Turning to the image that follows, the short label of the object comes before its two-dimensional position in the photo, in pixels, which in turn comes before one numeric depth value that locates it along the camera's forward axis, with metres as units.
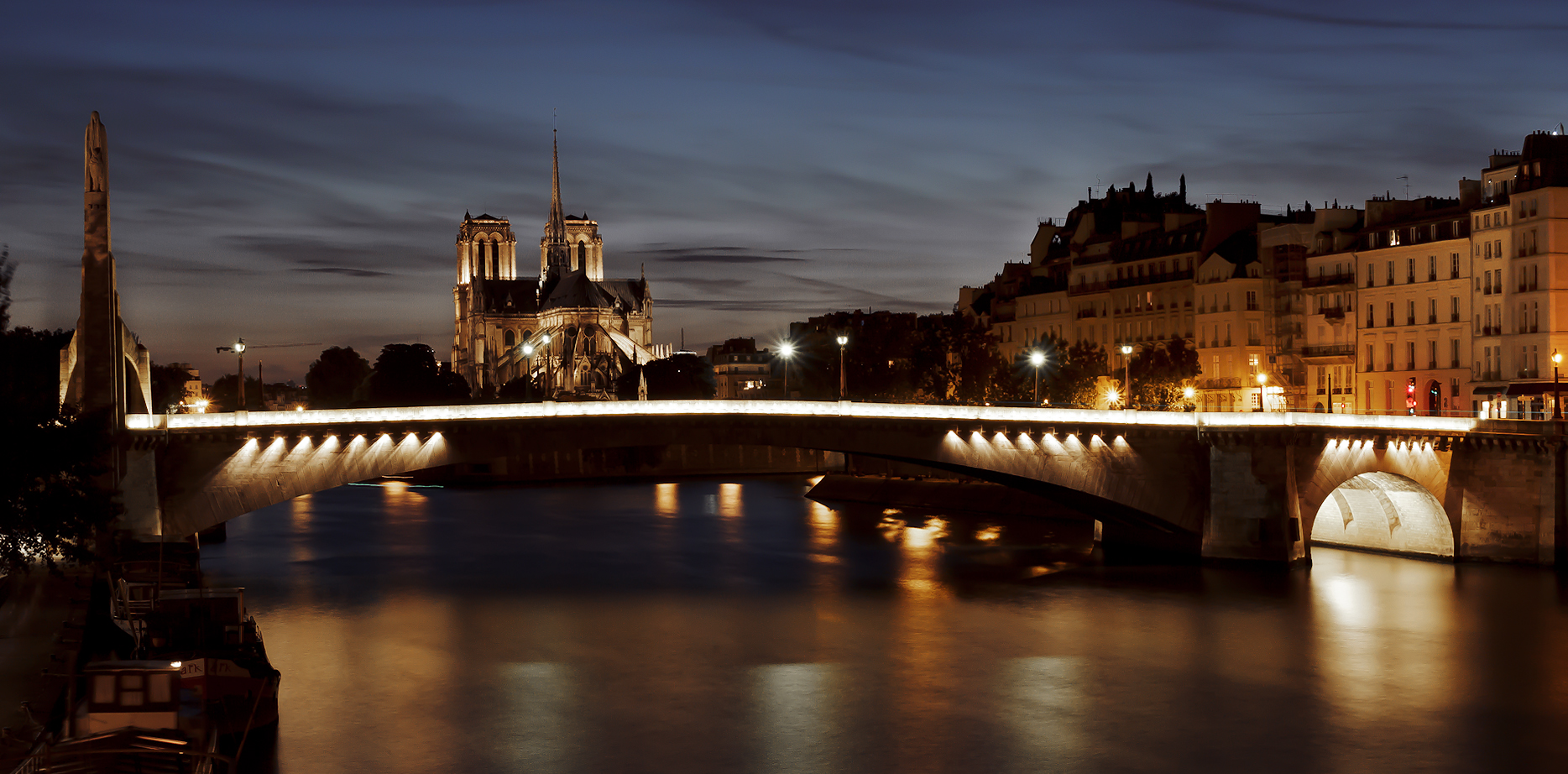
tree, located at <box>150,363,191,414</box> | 124.00
